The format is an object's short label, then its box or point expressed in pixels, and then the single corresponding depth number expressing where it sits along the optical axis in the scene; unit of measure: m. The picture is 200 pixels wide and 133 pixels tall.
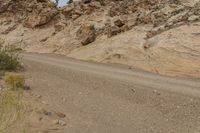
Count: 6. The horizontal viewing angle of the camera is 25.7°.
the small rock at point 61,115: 11.28
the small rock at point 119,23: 31.71
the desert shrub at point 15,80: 13.22
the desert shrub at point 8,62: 17.55
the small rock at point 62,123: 10.54
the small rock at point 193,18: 25.47
